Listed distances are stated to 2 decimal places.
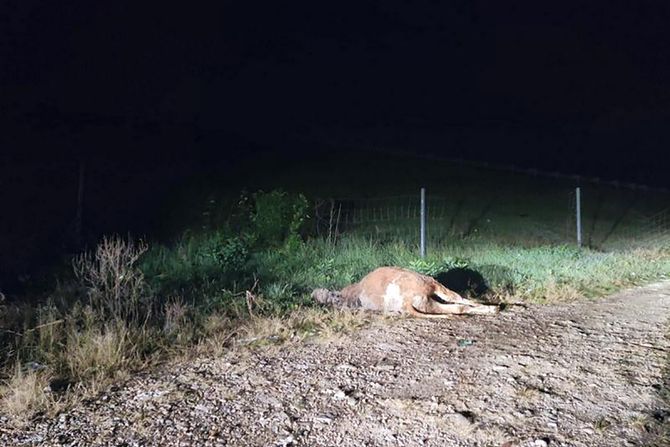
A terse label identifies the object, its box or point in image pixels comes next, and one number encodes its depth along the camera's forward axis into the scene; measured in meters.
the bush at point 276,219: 11.16
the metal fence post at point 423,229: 10.06
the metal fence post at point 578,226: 12.10
